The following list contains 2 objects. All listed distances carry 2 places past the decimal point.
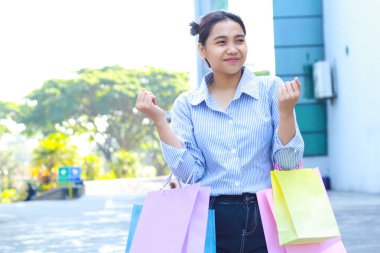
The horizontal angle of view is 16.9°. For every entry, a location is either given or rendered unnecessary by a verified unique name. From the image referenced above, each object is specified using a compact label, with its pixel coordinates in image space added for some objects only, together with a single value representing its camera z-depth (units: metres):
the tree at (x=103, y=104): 64.12
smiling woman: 3.65
